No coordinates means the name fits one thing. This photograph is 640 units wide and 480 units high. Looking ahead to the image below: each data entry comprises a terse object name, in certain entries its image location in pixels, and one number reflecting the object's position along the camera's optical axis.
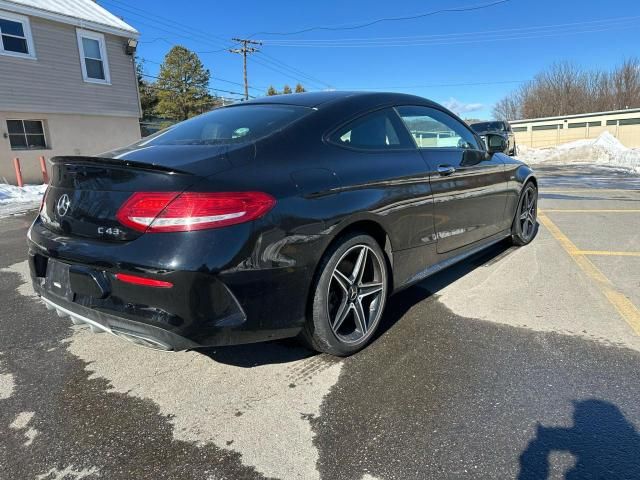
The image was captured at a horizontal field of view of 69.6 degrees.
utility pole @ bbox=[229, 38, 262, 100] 39.41
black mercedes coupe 2.12
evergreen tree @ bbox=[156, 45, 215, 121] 38.22
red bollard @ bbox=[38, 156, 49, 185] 12.87
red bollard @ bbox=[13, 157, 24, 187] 12.42
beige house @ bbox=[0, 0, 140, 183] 13.77
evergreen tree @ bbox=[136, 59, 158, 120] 39.19
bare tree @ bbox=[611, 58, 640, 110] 50.88
